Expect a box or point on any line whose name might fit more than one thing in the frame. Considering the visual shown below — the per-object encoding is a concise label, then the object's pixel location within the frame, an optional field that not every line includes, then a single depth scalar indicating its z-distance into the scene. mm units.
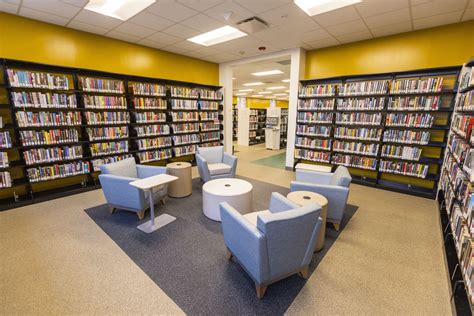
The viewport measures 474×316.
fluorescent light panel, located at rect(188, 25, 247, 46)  4398
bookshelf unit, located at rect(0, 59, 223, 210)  3502
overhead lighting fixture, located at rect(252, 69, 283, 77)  8148
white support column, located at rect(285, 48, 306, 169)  5395
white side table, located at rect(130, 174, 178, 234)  2715
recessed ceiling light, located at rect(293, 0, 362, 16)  3194
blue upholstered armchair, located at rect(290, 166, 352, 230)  2787
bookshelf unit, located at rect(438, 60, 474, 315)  1785
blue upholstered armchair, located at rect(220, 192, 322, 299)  1657
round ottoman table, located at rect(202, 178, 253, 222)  3039
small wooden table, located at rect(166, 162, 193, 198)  3924
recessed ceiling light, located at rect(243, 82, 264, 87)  10997
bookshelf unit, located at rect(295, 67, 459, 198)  4020
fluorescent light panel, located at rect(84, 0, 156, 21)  3308
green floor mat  6711
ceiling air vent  3715
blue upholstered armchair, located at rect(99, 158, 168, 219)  2986
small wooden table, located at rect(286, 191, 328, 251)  2477
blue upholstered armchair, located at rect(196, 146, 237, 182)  4281
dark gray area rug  1796
